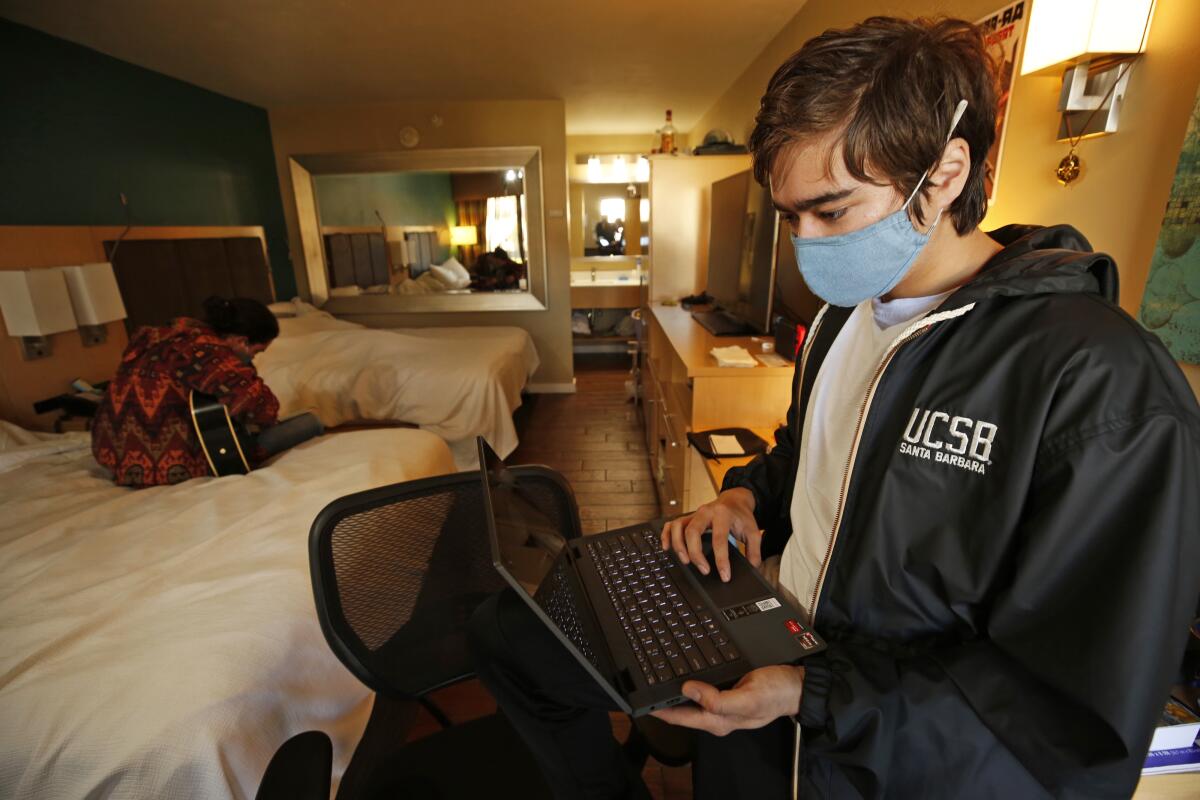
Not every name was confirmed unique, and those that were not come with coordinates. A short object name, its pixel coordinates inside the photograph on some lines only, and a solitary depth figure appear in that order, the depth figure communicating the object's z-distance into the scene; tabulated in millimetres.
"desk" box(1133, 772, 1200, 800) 728
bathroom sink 5848
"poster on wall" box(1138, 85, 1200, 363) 840
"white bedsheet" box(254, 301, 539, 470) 3109
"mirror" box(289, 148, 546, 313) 4531
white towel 1956
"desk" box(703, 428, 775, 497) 1574
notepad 1712
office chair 935
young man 520
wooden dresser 1962
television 2377
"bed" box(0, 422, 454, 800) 894
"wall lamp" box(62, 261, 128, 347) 2426
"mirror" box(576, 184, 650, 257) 6055
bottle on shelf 3627
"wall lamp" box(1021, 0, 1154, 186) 924
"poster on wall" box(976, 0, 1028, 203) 1215
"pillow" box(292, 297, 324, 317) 4340
